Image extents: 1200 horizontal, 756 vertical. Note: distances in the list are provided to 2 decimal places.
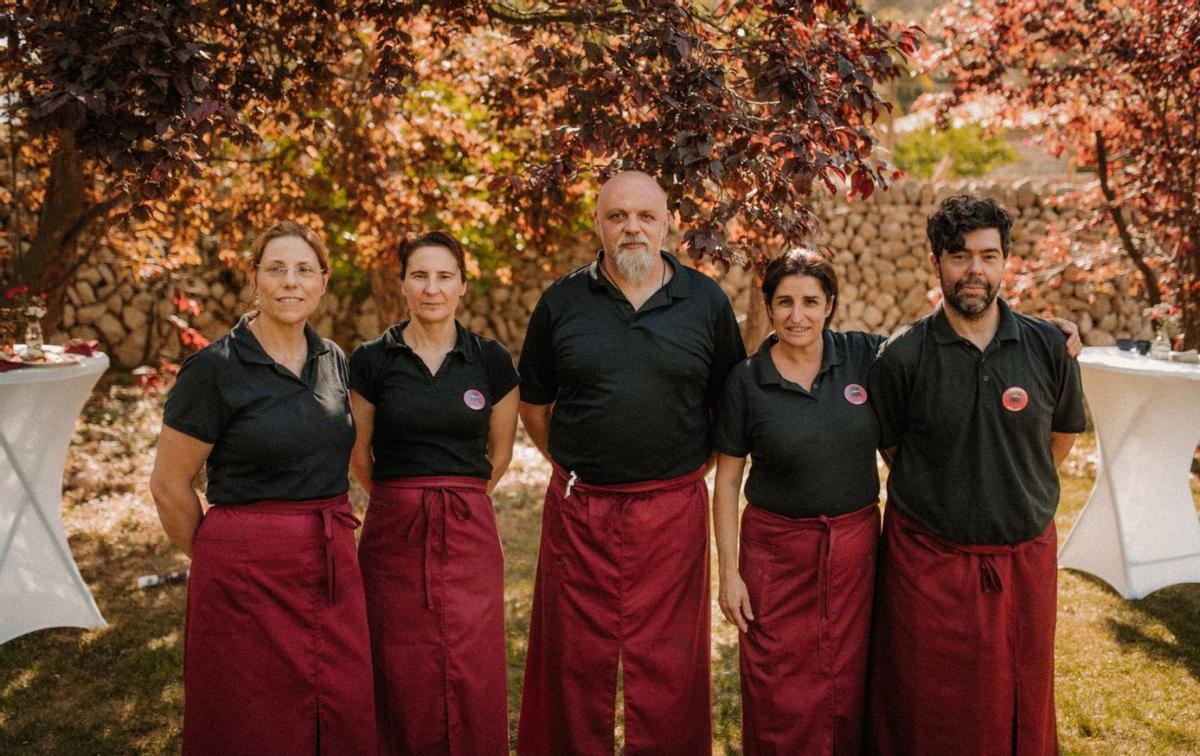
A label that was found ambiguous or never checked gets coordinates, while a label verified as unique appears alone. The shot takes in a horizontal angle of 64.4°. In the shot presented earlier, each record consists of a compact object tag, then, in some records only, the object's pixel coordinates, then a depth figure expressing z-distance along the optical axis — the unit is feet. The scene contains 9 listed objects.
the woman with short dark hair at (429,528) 9.35
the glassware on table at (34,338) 13.58
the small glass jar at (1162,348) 15.69
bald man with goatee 9.73
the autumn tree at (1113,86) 19.93
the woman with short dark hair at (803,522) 9.13
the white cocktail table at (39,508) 13.60
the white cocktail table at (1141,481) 15.48
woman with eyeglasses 8.23
